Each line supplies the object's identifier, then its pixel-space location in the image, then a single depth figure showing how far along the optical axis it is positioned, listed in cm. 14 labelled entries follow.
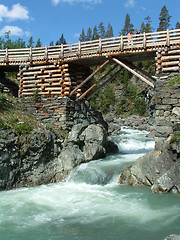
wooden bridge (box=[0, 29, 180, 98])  1263
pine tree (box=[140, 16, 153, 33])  6882
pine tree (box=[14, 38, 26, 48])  4853
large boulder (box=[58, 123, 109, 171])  1346
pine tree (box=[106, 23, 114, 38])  8898
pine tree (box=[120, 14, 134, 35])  7975
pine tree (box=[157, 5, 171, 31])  6564
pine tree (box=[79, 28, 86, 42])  9171
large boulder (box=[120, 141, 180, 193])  991
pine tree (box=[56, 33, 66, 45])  8902
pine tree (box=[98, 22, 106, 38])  8550
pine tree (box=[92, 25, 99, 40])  8731
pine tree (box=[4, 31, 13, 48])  3908
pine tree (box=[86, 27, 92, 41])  9413
